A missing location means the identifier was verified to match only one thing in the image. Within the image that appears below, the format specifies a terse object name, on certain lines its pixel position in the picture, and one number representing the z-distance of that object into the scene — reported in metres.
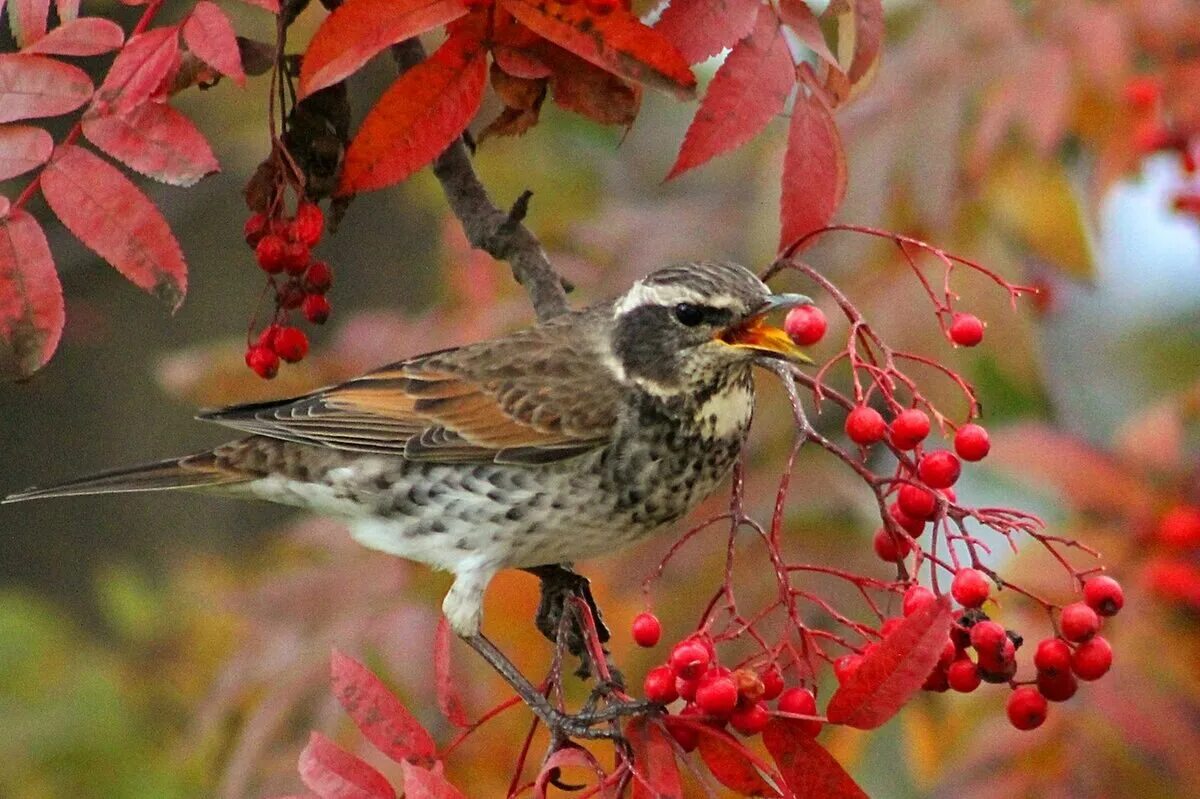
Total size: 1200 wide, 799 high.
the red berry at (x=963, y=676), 5.27
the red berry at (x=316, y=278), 6.52
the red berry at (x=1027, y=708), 5.45
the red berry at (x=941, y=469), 5.19
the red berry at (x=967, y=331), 5.73
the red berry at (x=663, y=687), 5.27
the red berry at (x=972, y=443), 5.39
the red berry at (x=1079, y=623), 5.23
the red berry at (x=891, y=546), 5.45
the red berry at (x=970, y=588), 5.07
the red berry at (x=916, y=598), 5.05
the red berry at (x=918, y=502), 5.30
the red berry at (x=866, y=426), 5.27
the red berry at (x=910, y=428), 5.27
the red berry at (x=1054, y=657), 5.35
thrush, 7.28
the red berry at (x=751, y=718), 5.09
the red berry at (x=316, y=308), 6.54
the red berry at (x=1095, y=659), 5.29
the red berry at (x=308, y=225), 6.16
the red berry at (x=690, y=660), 5.09
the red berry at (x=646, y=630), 5.95
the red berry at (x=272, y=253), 6.16
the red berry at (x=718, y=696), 4.99
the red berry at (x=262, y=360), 6.77
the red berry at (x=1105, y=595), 5.35
